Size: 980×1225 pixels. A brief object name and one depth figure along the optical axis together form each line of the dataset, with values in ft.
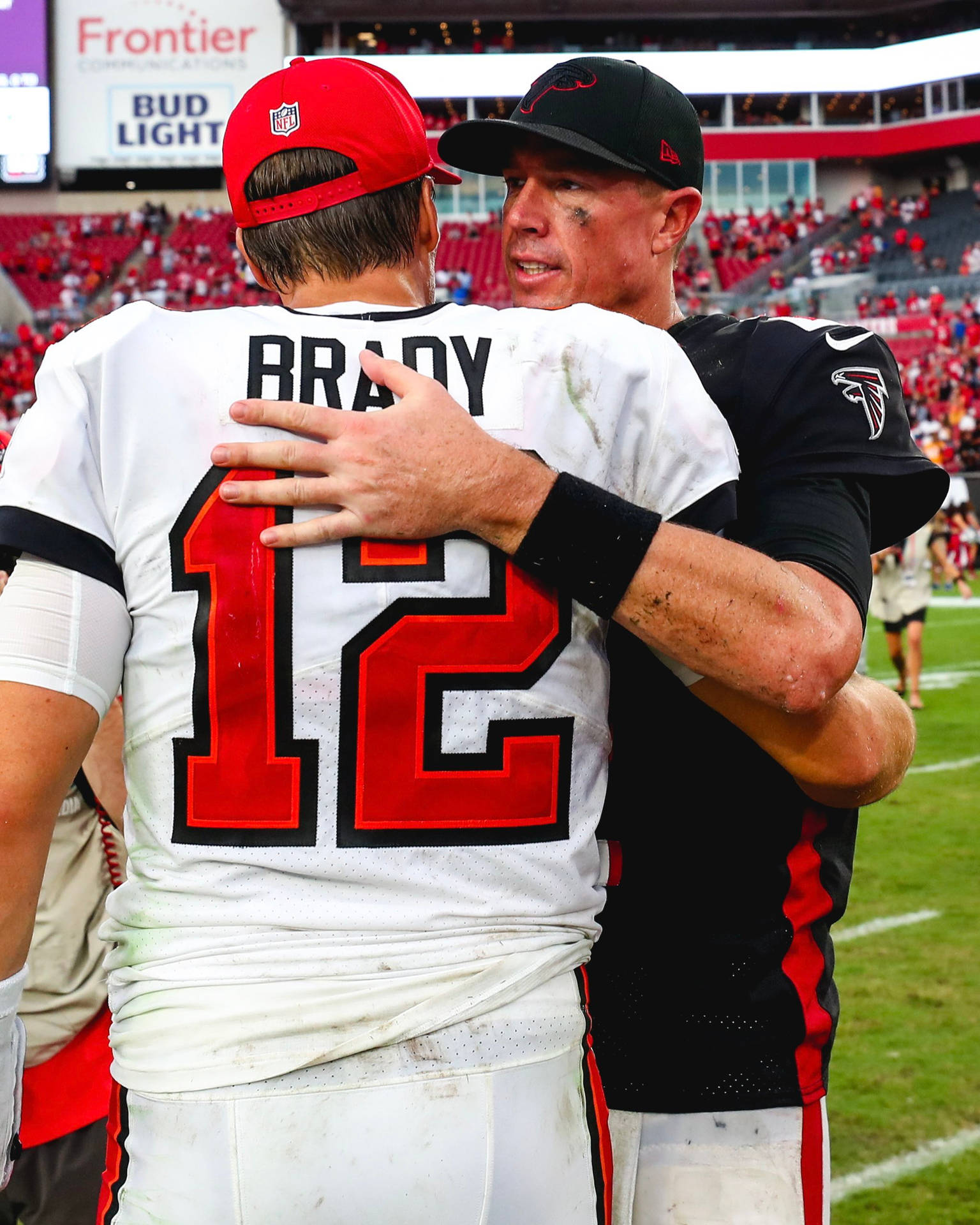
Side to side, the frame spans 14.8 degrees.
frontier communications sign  160.84
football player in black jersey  10.27
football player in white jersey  9.38
